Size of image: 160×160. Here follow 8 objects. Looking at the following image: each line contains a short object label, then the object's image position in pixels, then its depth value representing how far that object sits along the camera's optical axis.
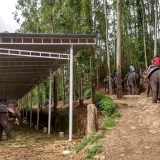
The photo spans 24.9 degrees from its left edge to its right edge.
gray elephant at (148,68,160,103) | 13.21
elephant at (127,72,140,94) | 20.91
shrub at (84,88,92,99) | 21.83
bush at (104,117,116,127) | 10.91
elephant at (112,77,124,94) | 23.42
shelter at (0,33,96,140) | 11.59
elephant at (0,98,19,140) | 12.19
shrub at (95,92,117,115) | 12.66
